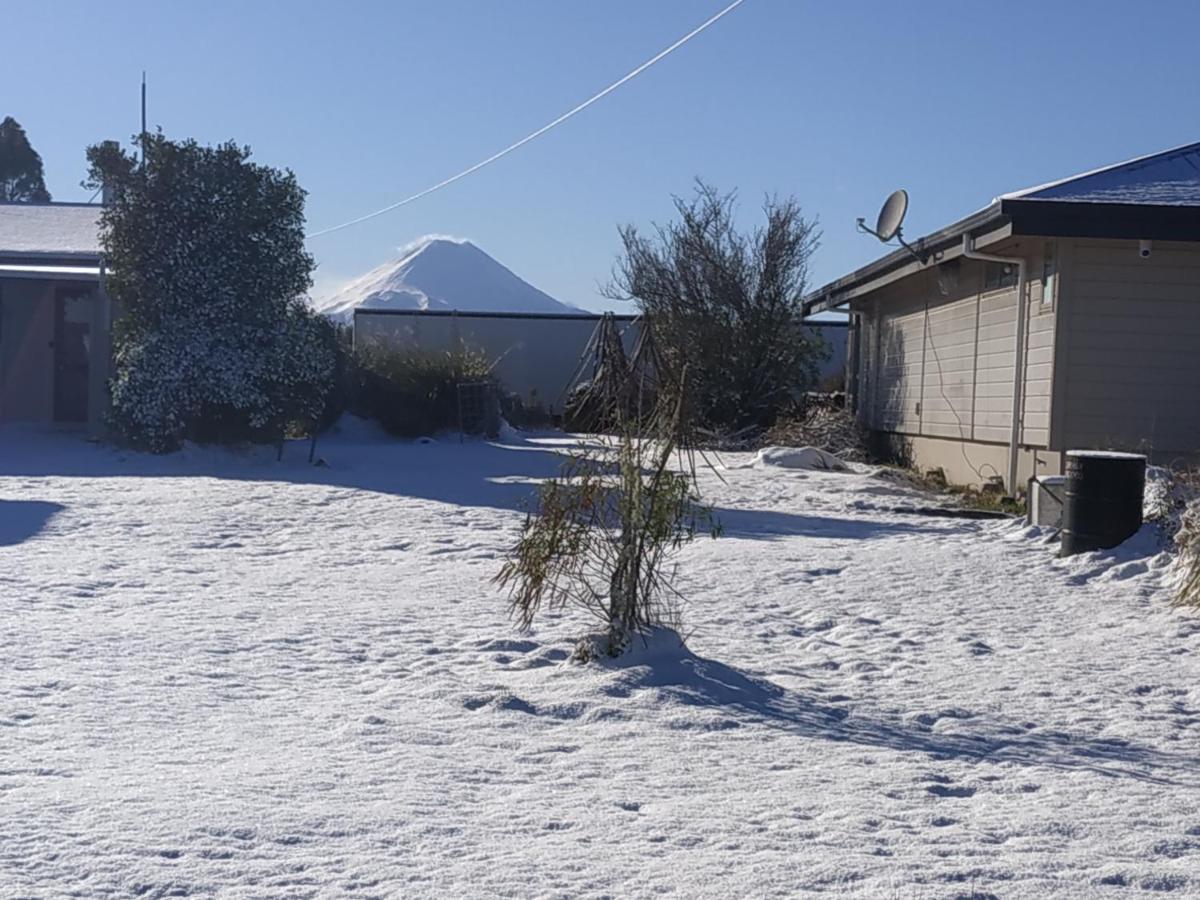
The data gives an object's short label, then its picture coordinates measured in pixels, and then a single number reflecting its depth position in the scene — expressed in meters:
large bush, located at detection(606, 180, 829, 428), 21.47
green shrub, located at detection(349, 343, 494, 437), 19.09
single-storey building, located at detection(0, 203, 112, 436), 17.69
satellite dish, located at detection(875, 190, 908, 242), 14.23
